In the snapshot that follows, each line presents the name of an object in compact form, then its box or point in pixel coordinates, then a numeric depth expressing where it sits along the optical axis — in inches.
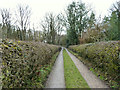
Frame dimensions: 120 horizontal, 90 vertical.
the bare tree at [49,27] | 897.5
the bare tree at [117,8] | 737.6
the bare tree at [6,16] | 675.4
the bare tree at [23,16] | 763.4
